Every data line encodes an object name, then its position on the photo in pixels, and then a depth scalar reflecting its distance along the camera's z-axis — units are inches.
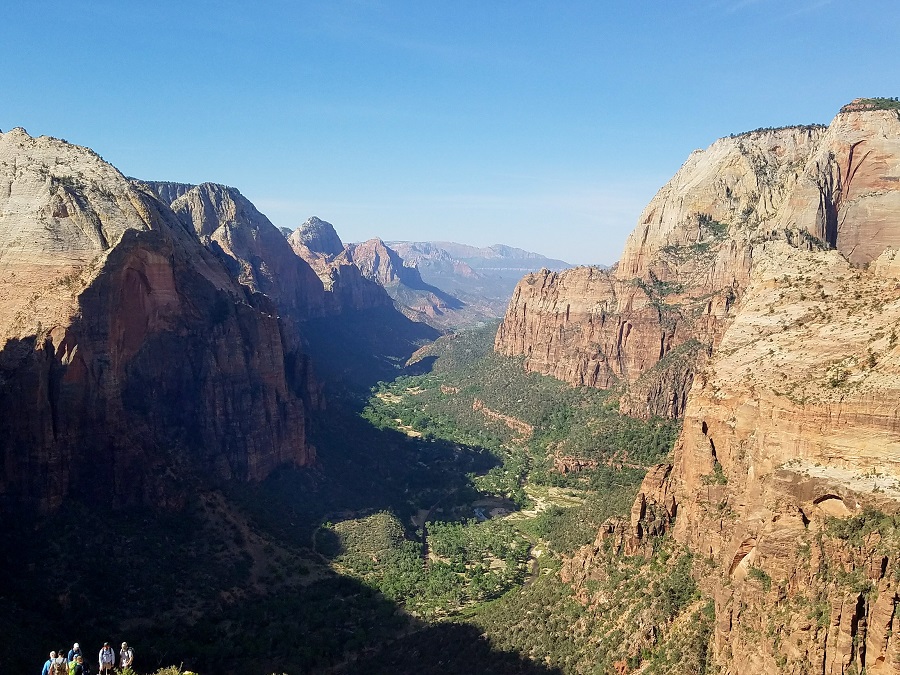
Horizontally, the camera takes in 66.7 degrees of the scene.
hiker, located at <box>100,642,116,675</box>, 1370.6
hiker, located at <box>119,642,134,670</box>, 1410.7
